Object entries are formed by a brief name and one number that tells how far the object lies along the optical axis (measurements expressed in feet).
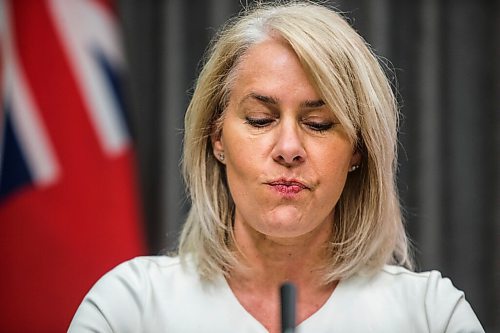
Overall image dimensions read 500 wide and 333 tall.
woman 10.55
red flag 13.50
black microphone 9.67
